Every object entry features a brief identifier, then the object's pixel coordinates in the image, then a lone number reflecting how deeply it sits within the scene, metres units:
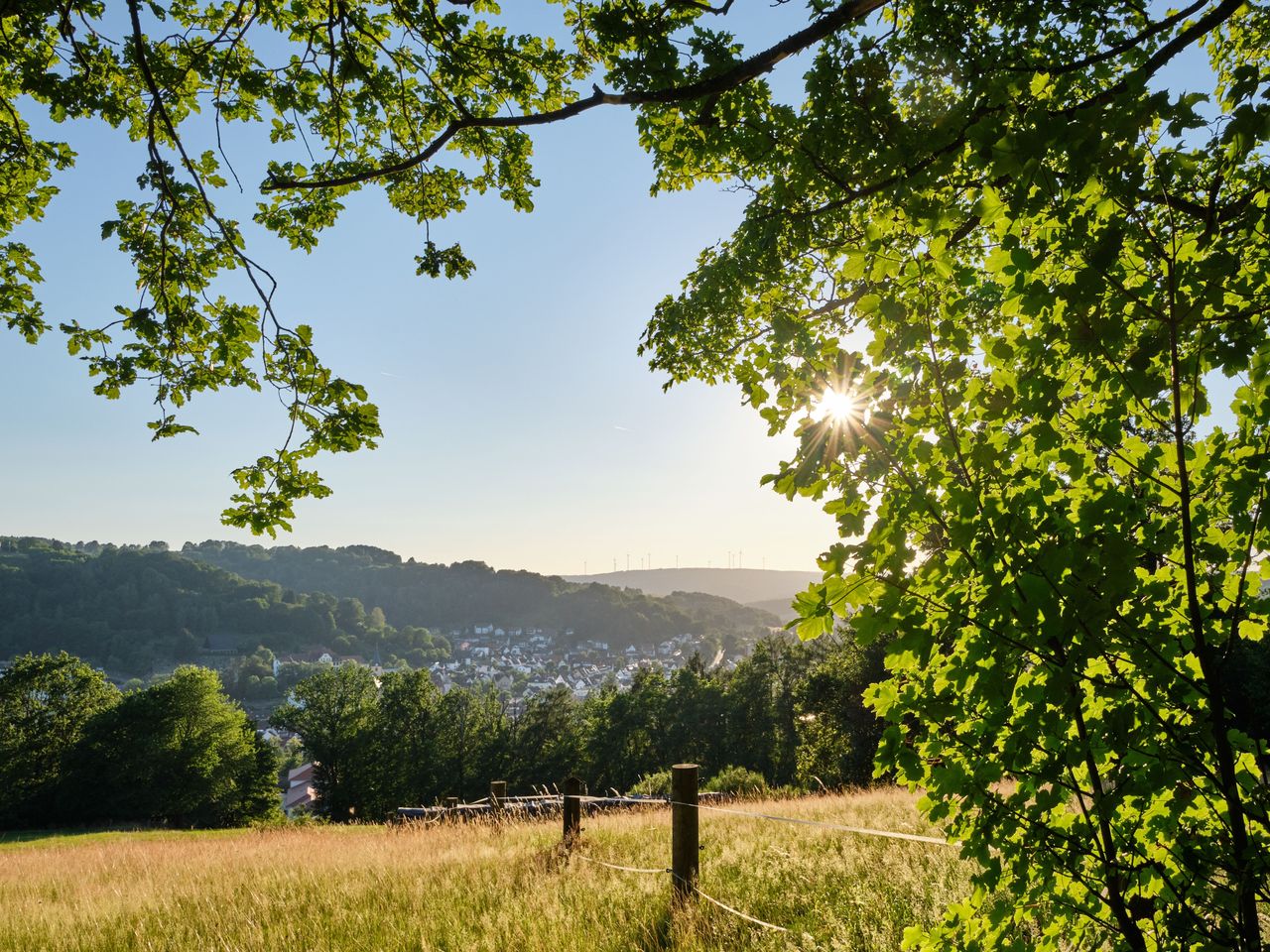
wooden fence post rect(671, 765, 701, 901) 5.28
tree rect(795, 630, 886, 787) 31.59
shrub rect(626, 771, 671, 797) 29.58
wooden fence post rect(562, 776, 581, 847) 7.66
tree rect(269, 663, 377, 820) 54.28
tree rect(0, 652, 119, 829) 45.81
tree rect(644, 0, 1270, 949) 1.60
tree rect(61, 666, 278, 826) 47.12
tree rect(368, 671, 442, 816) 56.22
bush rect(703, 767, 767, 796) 27.66
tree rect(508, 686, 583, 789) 61.03
